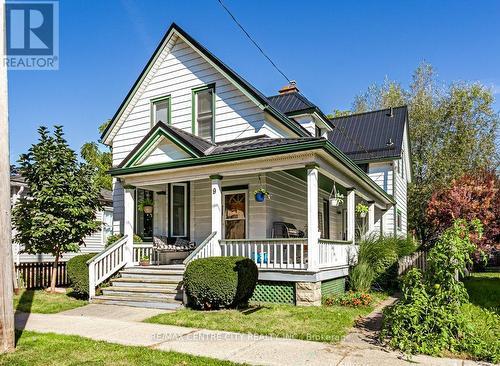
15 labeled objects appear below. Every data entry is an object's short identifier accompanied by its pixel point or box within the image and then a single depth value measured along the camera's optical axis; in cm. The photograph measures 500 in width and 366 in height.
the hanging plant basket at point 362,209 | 1468
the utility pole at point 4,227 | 595
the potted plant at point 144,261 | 1231
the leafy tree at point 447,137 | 2784
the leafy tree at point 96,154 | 3538
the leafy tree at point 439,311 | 582
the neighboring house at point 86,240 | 1609
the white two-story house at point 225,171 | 992
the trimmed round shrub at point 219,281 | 863
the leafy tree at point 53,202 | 1159
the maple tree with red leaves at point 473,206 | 1883
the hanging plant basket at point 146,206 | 1352
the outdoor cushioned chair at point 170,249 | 1211
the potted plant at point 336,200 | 1162
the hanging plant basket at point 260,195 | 1107
